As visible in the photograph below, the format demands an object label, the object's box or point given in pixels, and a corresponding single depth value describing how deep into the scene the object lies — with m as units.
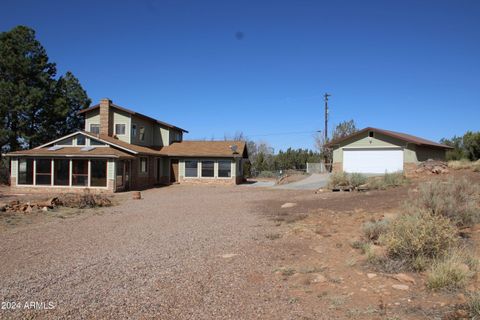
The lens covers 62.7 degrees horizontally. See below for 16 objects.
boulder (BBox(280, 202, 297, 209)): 15.78
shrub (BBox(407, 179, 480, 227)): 8.58
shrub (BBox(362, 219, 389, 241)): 8.09
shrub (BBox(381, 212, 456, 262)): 6.21
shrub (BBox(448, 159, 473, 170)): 24.28
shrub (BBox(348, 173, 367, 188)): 21.17
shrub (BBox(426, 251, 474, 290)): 5.13
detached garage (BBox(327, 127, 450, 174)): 28.66
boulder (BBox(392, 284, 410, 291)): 5.34
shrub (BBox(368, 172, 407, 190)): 19.92
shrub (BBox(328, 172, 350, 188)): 21.53
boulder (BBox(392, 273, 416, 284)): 5.58
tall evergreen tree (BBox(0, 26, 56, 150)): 33.09
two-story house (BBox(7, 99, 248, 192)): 26.09
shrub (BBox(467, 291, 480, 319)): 4.13
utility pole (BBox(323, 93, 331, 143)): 43.86
